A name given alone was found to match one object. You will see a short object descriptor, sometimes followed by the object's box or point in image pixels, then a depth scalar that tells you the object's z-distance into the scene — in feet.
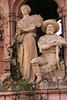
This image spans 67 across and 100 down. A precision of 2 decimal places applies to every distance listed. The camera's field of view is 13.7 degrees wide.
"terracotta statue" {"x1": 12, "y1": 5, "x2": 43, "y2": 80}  34.47
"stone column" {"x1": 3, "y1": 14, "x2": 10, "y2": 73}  35.91
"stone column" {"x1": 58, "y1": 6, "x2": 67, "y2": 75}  35.12
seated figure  33.50
